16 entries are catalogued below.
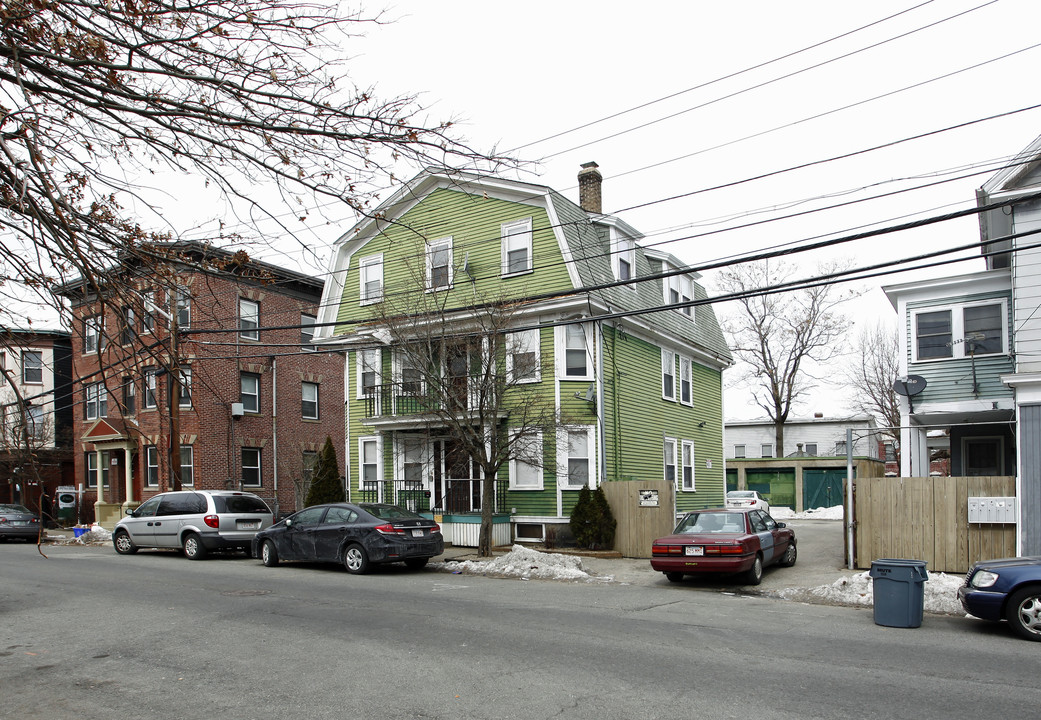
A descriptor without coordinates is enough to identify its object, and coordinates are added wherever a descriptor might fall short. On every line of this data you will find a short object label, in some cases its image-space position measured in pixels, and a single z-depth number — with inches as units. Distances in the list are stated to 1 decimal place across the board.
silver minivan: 761.0
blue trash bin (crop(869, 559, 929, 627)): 401.4
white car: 1314.0
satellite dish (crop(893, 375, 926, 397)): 739.4
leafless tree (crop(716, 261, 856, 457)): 1813.5
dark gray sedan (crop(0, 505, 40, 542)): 1029.8
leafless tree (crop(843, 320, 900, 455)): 1795.0
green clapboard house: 722.8
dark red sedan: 534.6
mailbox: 555.2
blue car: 369.4
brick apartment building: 1108.5
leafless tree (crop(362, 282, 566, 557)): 690.8
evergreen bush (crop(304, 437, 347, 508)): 930.1
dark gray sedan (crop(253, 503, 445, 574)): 619.3
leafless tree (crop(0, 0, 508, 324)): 231.9
